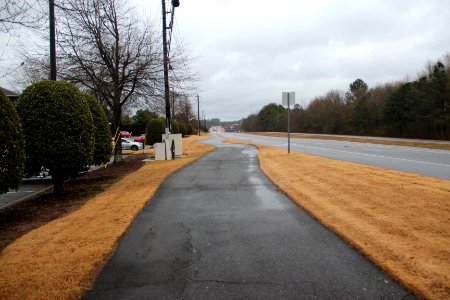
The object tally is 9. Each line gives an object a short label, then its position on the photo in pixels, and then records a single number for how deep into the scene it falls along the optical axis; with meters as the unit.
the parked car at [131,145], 39.84
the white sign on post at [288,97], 20.64
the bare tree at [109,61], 18.64
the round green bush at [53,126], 10.44
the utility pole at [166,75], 19.56
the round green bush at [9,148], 7.90
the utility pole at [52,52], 10.91
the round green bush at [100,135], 14.89
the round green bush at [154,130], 36.95
